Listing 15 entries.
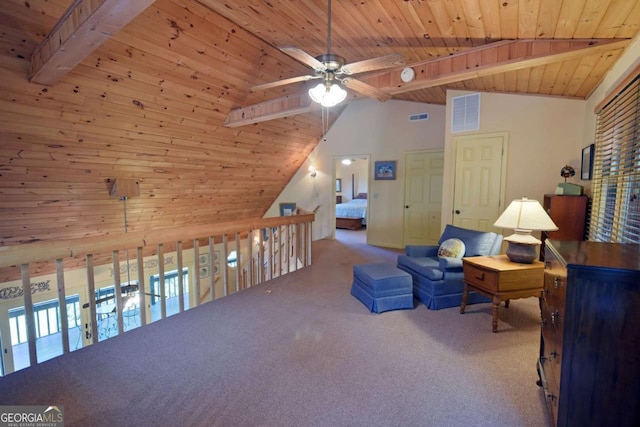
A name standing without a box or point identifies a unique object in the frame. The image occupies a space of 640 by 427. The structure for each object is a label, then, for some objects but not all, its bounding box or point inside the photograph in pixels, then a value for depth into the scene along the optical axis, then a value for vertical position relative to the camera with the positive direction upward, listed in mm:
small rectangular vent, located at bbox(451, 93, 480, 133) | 4562 +1090
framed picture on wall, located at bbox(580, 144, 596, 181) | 3387 +254
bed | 9117 -918
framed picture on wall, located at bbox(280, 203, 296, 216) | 7625 -570
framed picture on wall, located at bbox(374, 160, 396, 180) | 6371 +316
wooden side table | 2650 -831
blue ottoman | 3133 -1081
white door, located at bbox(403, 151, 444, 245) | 5941 -223
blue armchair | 3205 -951
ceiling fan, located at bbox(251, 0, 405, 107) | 2137 +858
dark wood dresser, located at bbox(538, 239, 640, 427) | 1234 -651
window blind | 2186 +118
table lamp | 2625 -346
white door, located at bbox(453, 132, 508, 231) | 4465 +76
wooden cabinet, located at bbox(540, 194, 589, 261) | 3357 -331
